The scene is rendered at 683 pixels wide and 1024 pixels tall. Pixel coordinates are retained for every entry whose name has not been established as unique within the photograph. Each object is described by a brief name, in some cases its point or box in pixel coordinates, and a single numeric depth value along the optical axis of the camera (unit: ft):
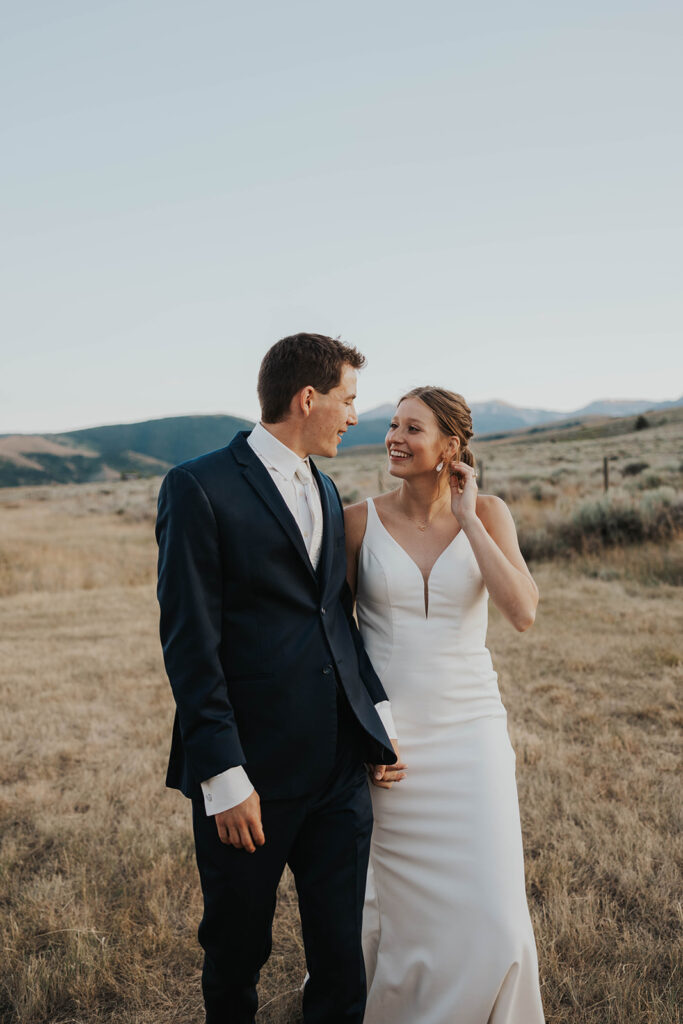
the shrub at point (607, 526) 39.86
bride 7.98
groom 6.70
